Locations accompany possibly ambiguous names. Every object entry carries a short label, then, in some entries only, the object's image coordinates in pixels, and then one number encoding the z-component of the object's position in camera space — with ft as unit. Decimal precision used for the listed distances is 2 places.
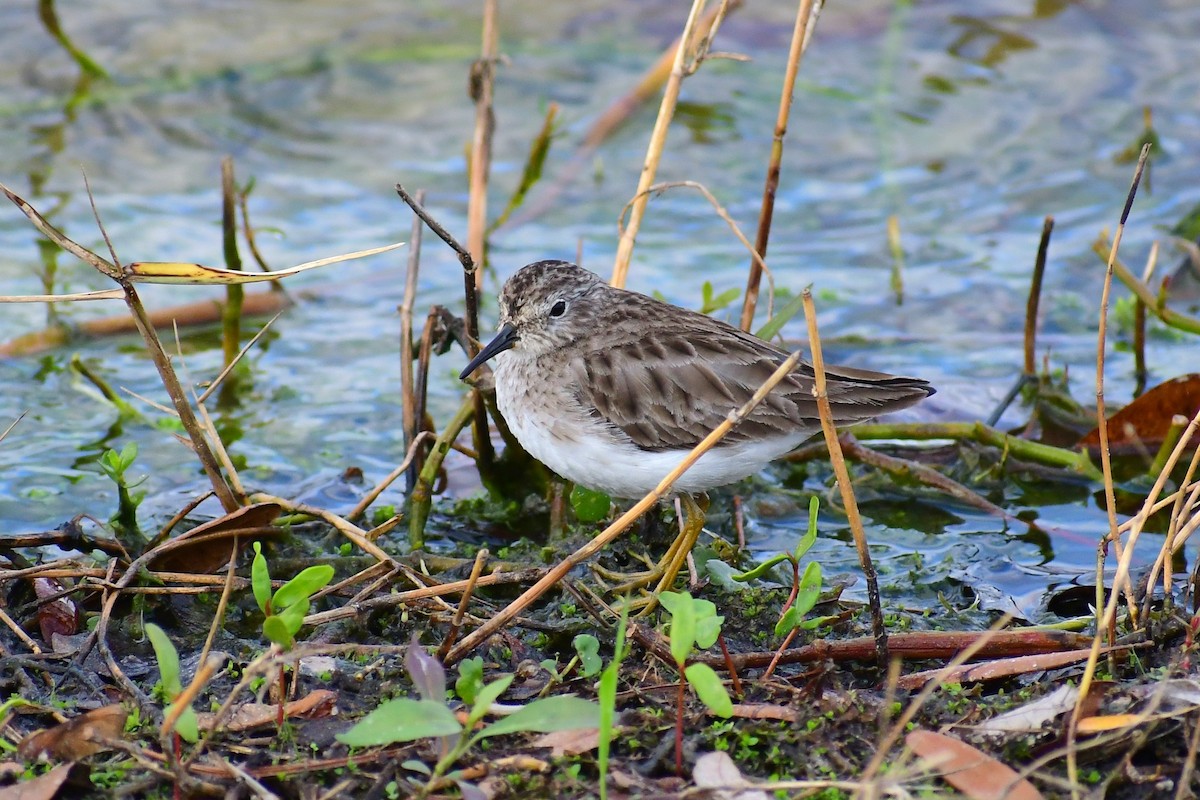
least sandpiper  31.94
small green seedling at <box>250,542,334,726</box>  22.70
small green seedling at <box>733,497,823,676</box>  25.36
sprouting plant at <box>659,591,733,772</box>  21.94
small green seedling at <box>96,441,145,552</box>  30.63
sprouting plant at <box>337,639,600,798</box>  20.89
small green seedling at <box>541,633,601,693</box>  25.68
